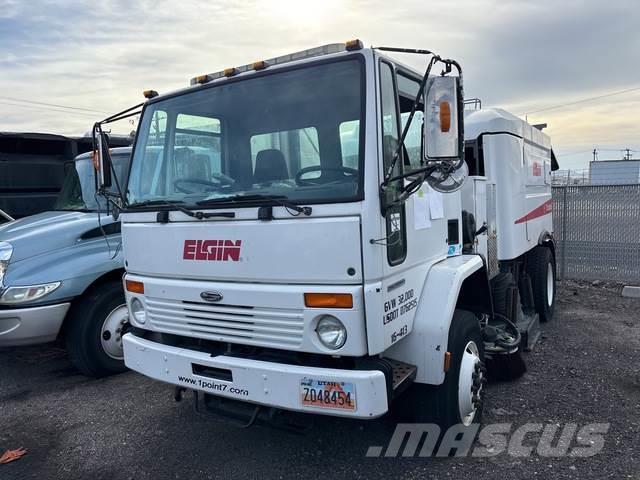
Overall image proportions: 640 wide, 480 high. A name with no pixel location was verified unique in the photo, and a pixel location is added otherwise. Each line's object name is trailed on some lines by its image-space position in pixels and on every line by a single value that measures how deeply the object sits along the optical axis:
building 30.41
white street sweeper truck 2.81
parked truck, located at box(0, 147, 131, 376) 4.82
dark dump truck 7.39
